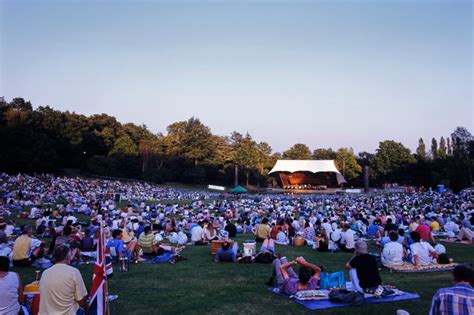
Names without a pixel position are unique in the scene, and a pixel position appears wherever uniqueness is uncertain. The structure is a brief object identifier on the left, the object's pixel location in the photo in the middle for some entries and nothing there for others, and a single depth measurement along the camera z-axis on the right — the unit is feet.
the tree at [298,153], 245.65
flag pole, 15.09
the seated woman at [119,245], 29.79
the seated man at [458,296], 12.64
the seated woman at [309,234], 43.52
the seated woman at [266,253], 31.78
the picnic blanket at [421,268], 27.91
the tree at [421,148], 278.67
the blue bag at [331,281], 22.30
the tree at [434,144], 290.76
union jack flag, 14.75
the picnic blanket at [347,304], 19.83
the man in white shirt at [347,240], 36.99
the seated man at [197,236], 42.73
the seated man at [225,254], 32.37
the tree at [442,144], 290.56
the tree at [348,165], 220.43
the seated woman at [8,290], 13.93
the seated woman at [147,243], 33.58
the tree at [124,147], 187.32
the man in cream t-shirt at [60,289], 13.34
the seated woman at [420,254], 28.63
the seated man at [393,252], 28.43
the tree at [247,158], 209.97
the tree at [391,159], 207.51
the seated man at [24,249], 28.27
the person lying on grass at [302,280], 21.88
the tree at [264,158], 221.40
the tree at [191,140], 207.72
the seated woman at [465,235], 42.32
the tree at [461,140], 166.71
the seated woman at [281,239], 42.96
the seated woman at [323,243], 37.70
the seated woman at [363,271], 20.48
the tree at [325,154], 242.70
